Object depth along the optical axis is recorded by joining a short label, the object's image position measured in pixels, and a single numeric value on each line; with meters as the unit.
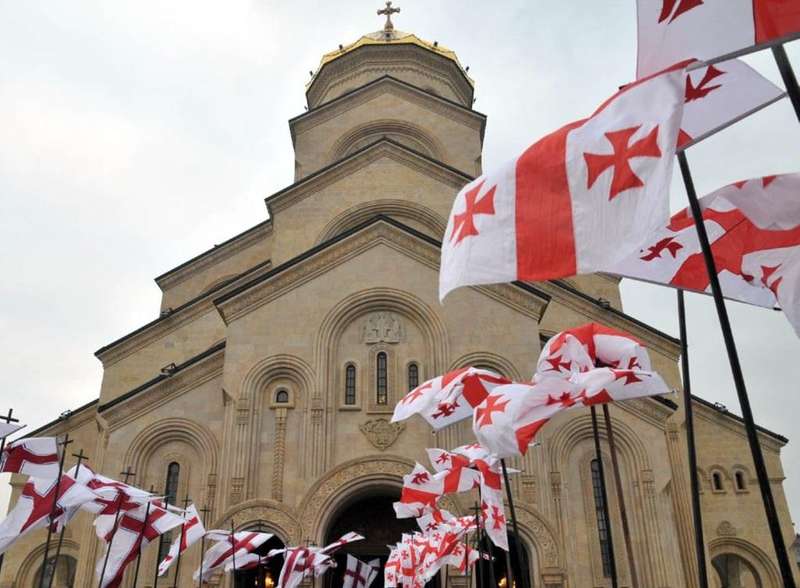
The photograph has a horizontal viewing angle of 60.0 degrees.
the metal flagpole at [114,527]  11.41
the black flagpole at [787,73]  3.53
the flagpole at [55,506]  9.26
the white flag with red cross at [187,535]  12.55
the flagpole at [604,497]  6.61
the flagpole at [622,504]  7.04
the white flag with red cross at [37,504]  9.40
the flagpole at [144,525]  11.73
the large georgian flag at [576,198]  3.71
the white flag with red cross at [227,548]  13.80
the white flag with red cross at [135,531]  11.82
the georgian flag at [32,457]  9.47
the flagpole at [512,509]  9.21
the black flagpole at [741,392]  3.68
